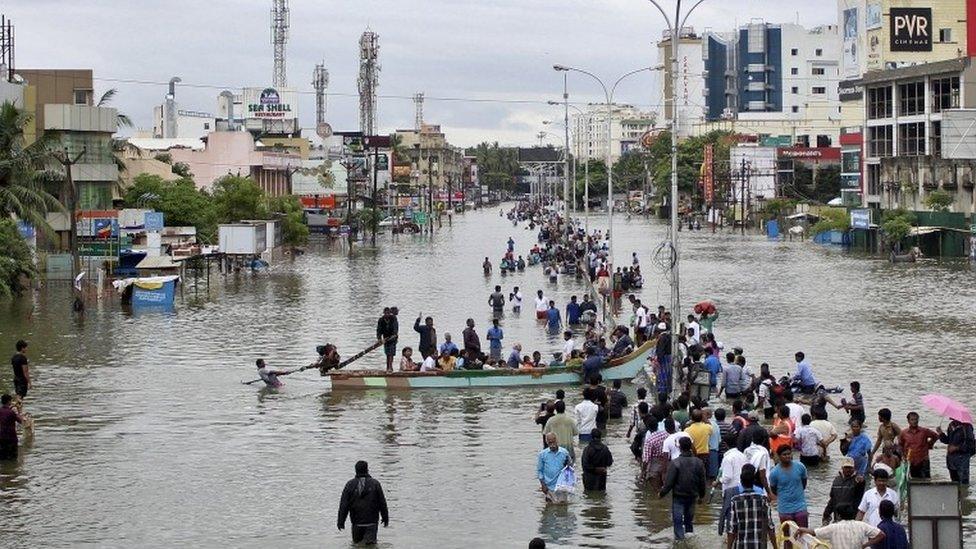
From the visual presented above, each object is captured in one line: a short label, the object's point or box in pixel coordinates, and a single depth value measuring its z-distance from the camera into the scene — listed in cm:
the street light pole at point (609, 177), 5412
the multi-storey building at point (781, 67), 19100
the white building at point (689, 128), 19650
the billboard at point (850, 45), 12425
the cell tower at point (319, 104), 19825
